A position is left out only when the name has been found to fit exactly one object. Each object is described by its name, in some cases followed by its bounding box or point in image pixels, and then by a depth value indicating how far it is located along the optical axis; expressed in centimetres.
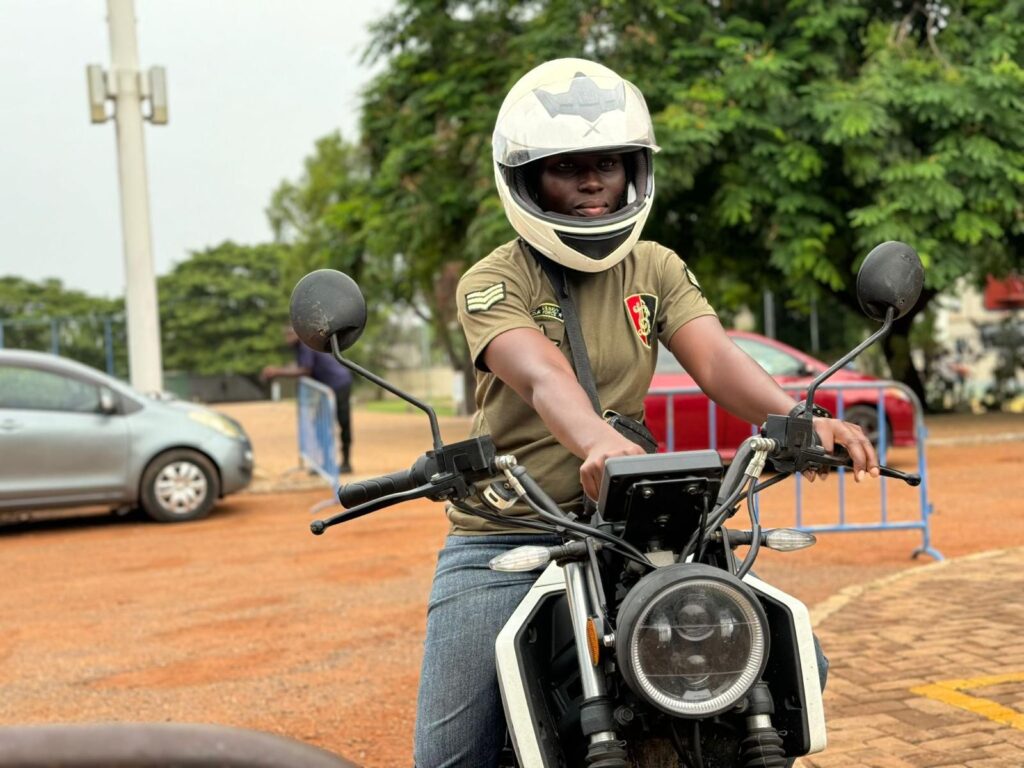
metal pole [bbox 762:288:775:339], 3211
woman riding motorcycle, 249
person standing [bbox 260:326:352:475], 1440
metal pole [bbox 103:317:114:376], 2578
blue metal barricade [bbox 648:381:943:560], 829
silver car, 1127
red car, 1266
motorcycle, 196
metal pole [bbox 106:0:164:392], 1452
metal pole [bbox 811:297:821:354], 3428
